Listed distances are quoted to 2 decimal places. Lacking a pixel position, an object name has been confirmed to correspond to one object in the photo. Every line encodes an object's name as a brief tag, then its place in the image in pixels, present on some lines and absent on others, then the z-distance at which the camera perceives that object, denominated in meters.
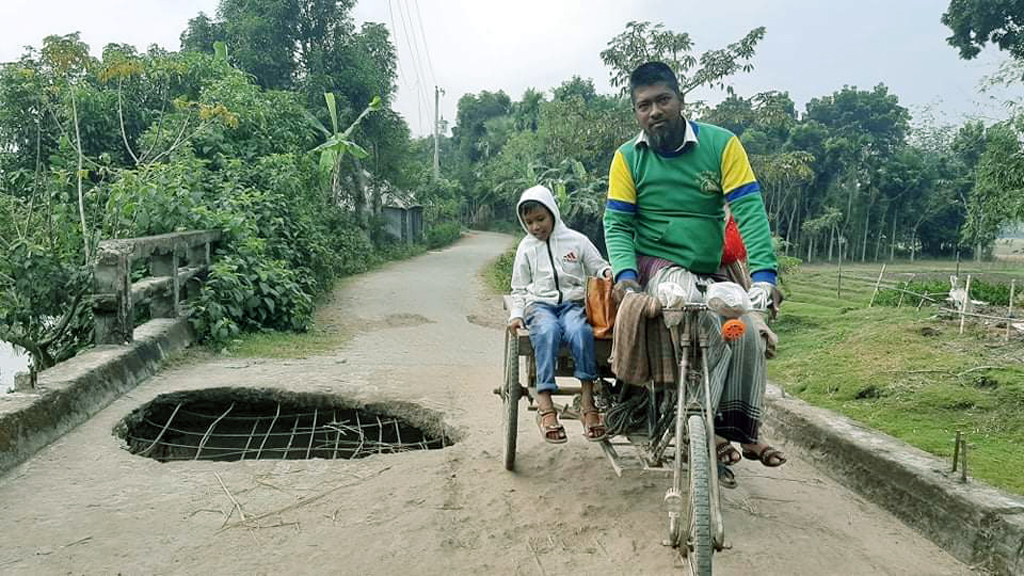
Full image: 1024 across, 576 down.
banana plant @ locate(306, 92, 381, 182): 18.09
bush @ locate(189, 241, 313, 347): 7.92
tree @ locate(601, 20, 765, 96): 15.61
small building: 28.81
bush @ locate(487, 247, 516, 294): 17.31
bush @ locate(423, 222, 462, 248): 33.94
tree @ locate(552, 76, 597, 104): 44.75
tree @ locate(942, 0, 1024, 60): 18.83
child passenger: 3.68
